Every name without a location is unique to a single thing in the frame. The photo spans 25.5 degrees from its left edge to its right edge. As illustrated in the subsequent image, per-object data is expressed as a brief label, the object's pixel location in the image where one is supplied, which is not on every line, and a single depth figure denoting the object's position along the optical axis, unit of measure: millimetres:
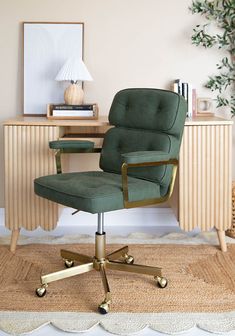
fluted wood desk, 3266
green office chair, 2549
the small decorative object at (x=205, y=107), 3775
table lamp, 3531
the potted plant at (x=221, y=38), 3719
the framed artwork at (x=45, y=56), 3754
